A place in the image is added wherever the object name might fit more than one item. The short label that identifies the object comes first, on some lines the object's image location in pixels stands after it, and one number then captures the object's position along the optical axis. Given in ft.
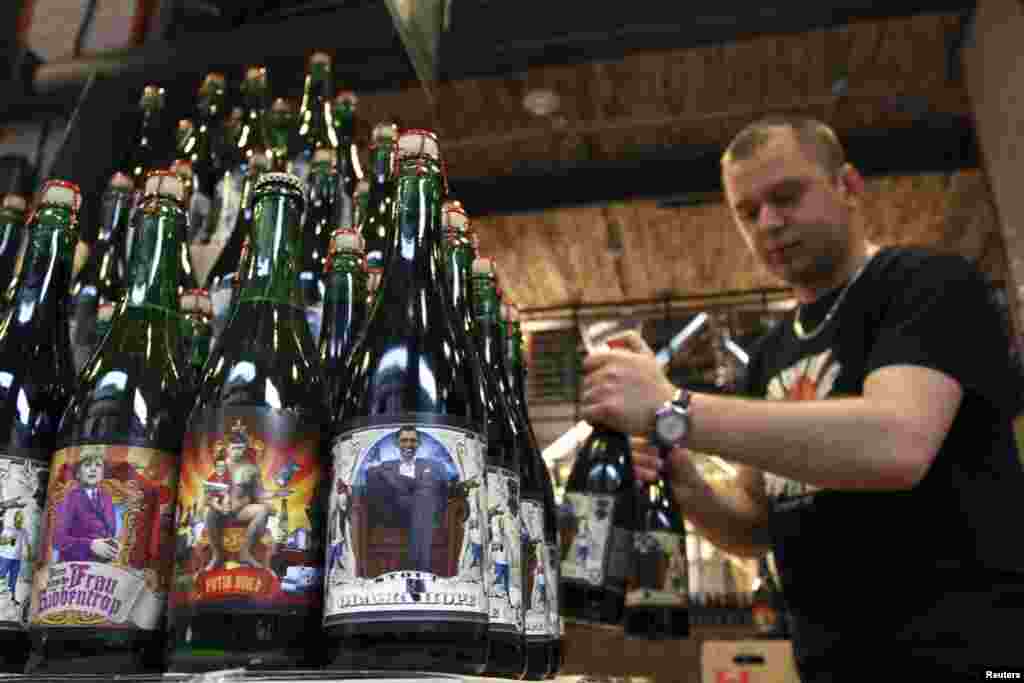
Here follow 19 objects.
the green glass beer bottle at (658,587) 4.58
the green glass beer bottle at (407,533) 1.69
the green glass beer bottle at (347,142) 3.93
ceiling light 12.09
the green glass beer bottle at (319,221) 3.26
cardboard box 6.33
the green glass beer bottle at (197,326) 2.66
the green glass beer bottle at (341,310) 2.61
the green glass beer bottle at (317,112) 4.11
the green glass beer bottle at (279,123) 3.81
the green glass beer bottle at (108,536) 1.83
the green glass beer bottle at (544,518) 2.54
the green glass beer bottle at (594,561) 3.36
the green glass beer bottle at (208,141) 4.01
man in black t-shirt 3.81
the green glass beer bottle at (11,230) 2.86
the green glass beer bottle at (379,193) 2.96
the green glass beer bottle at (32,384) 2.00
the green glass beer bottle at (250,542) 1.75
